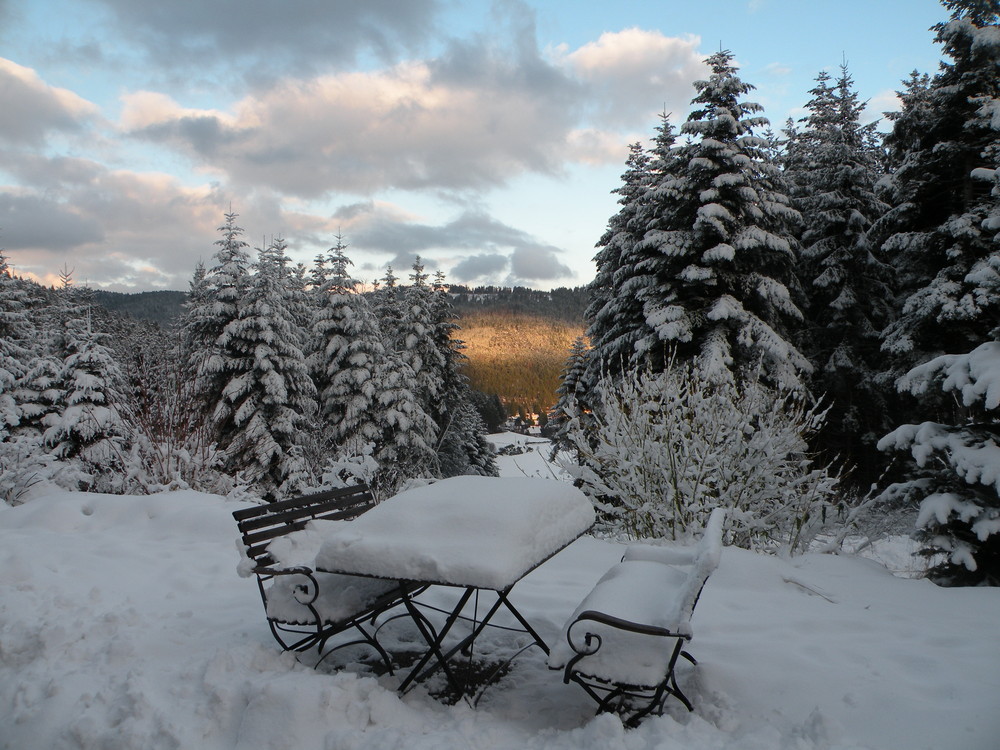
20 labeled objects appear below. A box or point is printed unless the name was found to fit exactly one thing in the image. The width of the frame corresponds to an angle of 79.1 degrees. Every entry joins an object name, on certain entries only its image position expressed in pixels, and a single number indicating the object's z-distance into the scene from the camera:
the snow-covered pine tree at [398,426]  22.84
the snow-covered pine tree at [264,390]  18.67
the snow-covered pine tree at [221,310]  19.14
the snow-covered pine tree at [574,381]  19.70
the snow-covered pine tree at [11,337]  17.58
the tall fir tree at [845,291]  16.64
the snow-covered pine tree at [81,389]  15.17
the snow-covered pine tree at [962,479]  5.24
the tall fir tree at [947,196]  12.48
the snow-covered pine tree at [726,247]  14.47
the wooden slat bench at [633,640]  2.52
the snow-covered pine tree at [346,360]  22.50
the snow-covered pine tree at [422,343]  27.17
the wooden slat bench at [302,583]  3.21
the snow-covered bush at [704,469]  6.57
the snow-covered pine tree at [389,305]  28.72
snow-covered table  2.75
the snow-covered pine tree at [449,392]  29.91
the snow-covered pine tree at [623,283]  16.14
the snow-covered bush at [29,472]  8.62
